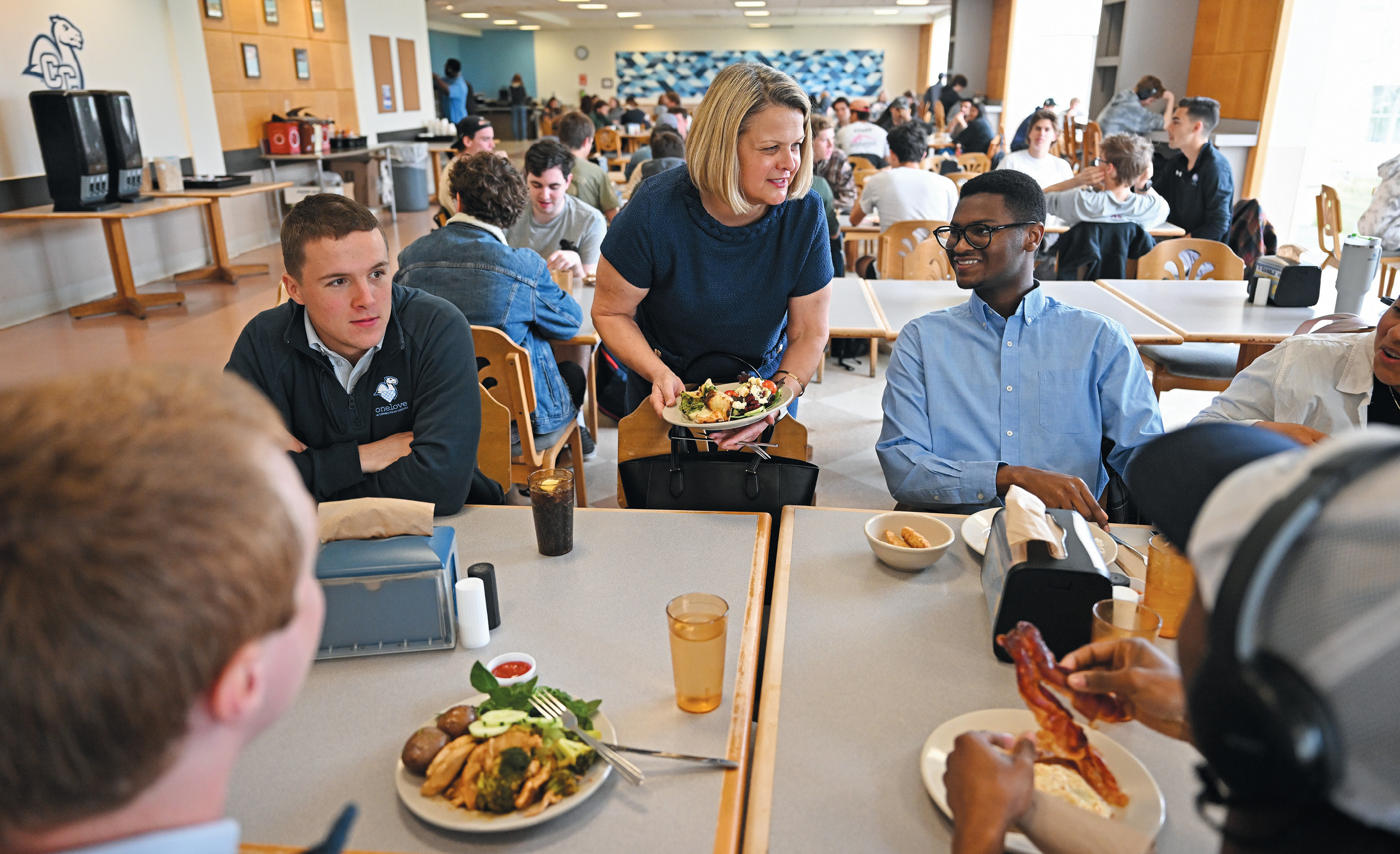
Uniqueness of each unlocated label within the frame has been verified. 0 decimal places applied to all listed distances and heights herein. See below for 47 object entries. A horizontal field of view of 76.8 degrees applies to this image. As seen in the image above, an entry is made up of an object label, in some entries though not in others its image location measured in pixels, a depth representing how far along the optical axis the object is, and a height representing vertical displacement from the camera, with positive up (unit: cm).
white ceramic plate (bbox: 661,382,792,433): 174 -54
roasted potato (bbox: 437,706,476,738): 97 -61
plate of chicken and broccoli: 88 -62
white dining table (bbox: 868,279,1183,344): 295 -61
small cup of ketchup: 110 -63
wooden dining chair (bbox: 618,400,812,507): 188 -61
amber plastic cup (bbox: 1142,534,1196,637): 117 -58
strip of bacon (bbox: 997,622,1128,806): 89 -57
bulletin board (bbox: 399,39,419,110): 1195 +89
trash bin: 1026 -40
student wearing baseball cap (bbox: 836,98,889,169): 793 -4
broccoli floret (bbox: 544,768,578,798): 90 -63
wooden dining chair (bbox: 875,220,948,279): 441 -52
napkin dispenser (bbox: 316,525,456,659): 115 -57
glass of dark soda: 140 -56
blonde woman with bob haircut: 187 -25
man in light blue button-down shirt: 183 -50
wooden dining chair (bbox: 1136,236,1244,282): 382 -54
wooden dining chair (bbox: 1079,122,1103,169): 738 -9
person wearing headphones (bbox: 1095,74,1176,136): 727 +18
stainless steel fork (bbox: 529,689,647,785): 93 -62
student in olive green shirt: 515 -18
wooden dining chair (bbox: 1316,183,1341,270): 513 -50
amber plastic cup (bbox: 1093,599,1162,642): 101 -54
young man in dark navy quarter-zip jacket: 165 -43
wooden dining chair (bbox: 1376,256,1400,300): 475 -82
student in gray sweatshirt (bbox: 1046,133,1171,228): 428 -28
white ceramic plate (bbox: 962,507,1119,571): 135 -62
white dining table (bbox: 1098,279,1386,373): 290 -61
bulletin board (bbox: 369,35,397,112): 1106 +82
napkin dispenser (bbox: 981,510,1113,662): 108 -54
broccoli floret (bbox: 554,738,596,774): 93 -62
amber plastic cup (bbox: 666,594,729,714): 102 -57
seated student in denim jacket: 273 -40
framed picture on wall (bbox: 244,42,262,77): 825 +71
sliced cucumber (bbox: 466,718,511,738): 95 -61
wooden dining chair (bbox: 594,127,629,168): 981 -3
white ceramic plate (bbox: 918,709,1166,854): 86 -63
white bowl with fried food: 135 -61
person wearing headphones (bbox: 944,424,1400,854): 42 -24
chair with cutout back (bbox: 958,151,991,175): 830 -26
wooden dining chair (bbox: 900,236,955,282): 404 -56
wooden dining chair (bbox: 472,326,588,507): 240 -63
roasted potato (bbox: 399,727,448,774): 93 -61
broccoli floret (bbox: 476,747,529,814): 88 -61
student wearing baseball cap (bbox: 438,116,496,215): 564 +3
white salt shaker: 117 -61
